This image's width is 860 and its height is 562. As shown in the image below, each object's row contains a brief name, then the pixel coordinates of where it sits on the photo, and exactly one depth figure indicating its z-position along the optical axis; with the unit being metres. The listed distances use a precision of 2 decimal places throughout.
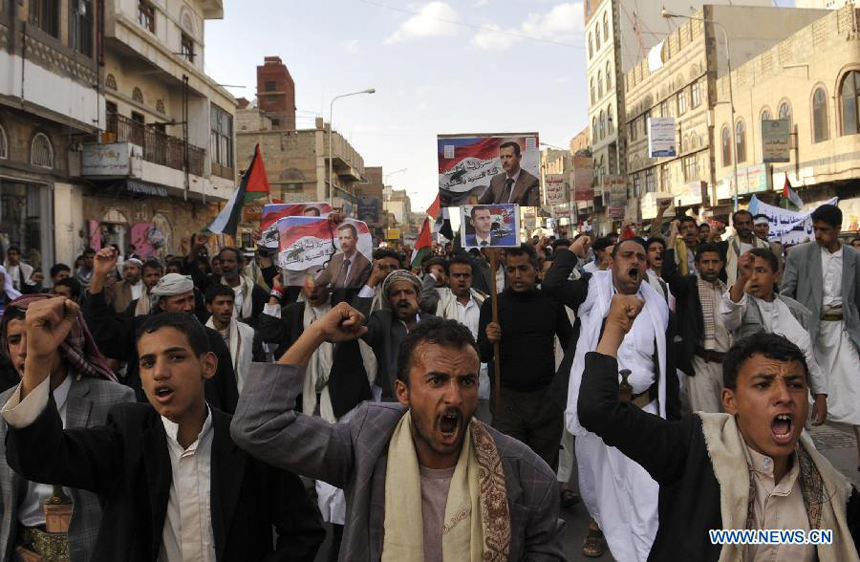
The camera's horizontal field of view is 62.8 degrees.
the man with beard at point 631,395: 4.06
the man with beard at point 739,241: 8.72
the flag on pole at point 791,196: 16.11
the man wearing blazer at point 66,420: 2.42
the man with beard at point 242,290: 7.19
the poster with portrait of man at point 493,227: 6.26
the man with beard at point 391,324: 4.75
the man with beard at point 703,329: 5.18
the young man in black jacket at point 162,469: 2.07
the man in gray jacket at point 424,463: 1.96
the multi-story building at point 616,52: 50.59
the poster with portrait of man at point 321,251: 5.50
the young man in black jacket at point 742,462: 2.11
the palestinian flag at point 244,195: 9.35
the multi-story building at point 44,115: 13.86
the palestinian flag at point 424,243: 12.26
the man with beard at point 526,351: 5.06
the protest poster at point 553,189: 35.42
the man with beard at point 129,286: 7.09
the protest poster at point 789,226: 13.11
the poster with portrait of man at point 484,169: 6.58
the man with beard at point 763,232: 9.43
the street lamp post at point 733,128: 27.65
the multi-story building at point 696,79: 36.16
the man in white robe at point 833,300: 5.83
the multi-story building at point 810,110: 24.45
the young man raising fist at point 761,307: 4.77
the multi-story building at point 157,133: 18.00
